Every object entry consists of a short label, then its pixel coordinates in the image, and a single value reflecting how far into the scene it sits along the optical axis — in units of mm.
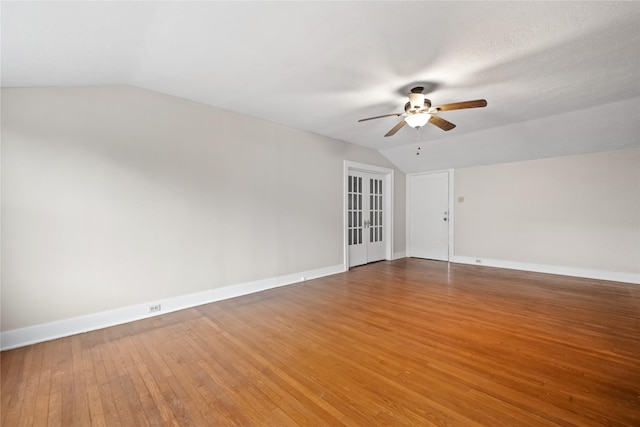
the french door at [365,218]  5449
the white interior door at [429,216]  6184
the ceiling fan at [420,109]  2709
